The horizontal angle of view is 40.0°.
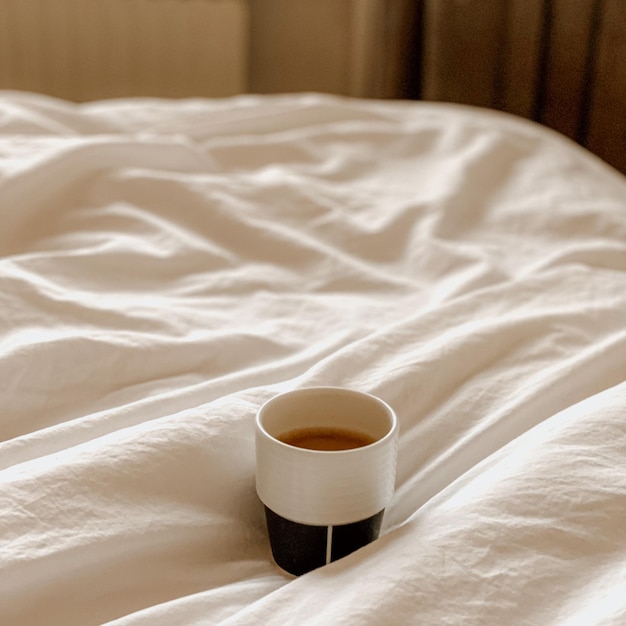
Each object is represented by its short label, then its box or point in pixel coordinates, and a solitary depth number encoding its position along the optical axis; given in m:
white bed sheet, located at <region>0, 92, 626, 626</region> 0.45
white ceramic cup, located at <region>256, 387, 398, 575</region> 0.46
